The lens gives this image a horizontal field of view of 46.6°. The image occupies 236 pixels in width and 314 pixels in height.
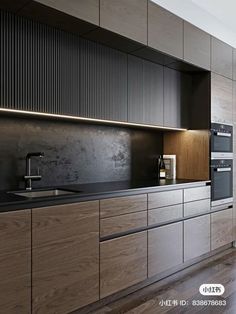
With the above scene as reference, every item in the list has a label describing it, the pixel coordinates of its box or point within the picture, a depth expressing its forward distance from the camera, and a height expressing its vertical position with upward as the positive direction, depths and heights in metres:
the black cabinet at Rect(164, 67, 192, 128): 2.98 +0.69
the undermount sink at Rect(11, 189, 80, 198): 2.13 -0.28
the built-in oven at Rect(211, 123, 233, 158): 3.14 +0.22
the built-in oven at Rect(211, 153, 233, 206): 3.15 -0.27
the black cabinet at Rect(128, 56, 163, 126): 2.62 +0.67
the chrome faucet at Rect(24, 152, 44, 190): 2.14 -0.14
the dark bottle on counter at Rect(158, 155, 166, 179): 3.29 -0.12
